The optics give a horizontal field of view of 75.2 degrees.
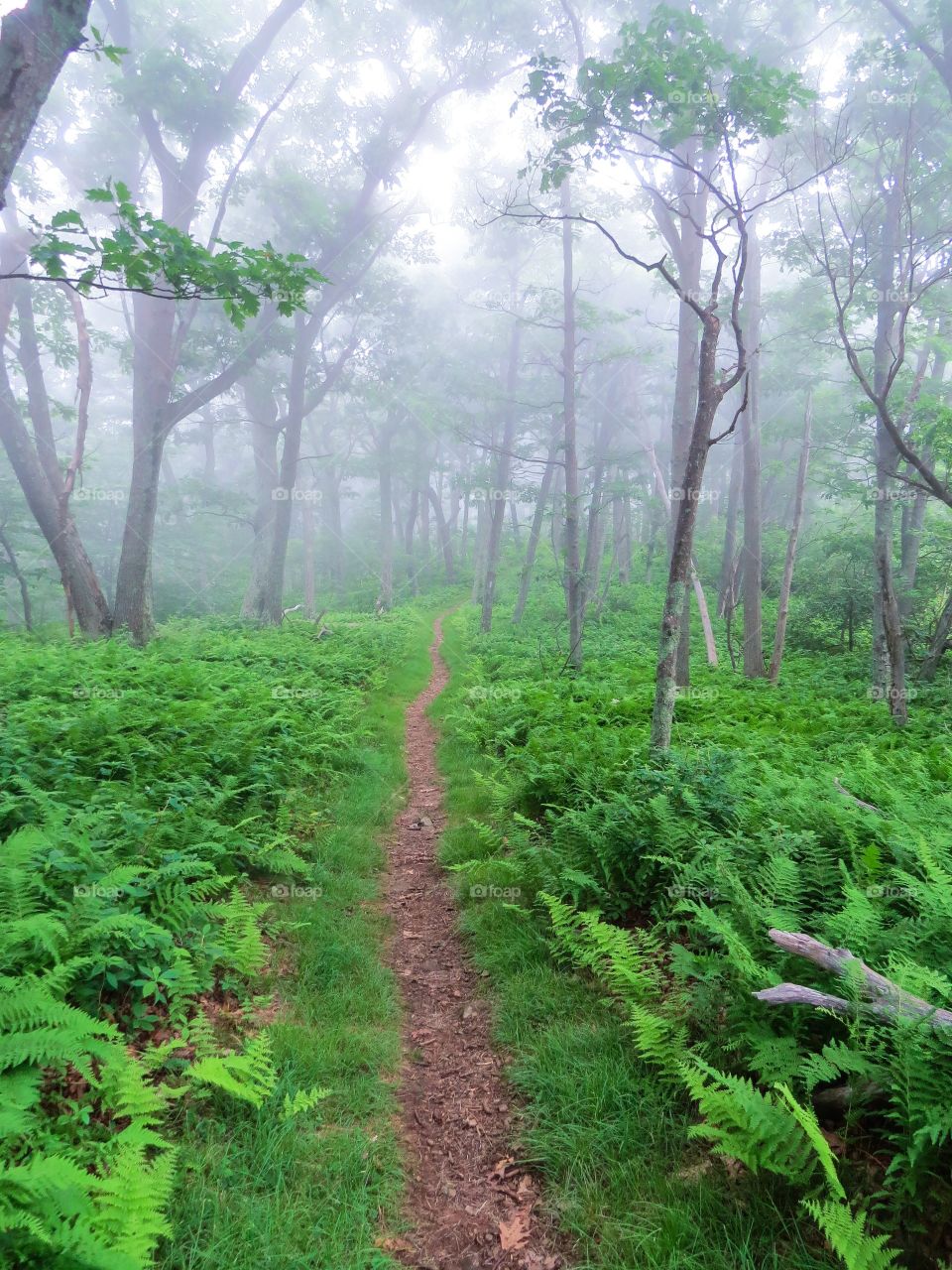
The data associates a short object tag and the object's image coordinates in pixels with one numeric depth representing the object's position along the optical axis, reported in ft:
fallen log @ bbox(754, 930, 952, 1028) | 8.71
